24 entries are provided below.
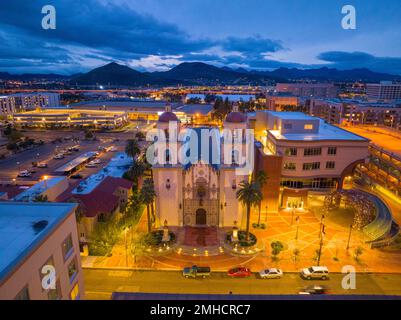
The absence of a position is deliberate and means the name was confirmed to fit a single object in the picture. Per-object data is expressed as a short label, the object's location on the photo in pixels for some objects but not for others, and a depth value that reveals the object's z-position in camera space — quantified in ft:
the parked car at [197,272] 117.08
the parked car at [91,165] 265.34
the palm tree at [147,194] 137.28
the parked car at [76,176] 230.27
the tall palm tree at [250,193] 134.10
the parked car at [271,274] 116.37
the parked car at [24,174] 236.02
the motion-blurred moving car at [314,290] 107.86
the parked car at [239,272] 117.67
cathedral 148.25
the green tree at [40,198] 128.92
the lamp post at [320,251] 125.76
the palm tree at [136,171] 185.06
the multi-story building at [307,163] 177.58
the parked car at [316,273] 116.06
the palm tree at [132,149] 222.28
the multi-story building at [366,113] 419.50
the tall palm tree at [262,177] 162.81
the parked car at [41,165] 262.67
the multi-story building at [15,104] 592.60
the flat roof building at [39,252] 56.75
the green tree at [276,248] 126.13
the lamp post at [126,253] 126.00
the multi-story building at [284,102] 591.17
